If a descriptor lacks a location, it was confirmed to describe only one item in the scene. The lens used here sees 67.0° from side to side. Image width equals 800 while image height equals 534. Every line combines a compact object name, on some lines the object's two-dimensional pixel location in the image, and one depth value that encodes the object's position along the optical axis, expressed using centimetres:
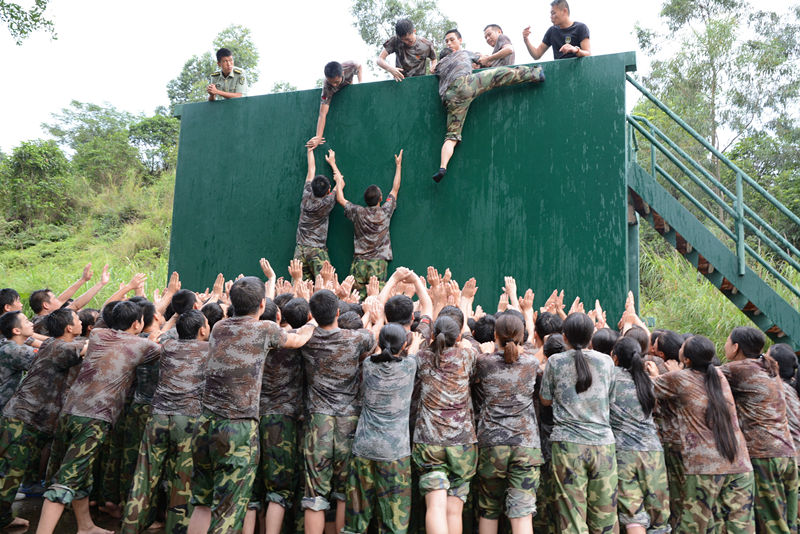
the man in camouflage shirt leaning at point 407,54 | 869
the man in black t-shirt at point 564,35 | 787
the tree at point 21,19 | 1401
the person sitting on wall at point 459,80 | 800
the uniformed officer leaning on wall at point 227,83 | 998
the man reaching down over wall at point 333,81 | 892
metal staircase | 686
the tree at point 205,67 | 3016
